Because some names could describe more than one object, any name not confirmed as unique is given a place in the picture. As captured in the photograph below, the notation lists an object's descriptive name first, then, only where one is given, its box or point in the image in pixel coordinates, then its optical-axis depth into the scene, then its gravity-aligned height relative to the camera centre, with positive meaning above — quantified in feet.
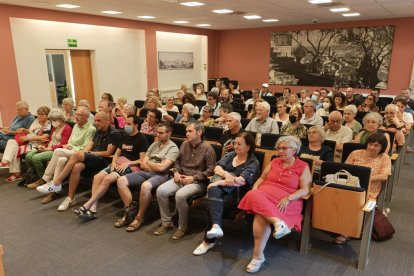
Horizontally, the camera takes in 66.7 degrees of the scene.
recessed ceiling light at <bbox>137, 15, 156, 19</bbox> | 28.55 +4.42
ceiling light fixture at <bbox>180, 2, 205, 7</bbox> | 21.91 +4.29
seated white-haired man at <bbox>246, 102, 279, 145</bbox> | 14.14 -2.52
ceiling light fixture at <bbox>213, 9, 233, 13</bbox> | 25.87 +4.41
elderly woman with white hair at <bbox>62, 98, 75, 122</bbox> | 17.61 -2.40
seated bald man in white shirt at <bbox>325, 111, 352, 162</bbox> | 12.72 -2.63
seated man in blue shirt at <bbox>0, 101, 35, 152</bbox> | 15.89 -2.95
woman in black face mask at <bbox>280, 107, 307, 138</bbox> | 13.18 -2.54
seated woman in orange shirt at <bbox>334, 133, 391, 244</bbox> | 9.57 -2.97
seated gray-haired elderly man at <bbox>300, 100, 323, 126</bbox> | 15.43 -2.44
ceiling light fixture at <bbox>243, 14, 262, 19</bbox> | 29.01 +4.50
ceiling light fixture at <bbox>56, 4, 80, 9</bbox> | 22.71 +4.30
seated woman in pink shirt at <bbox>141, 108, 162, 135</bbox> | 13.83 -2.28
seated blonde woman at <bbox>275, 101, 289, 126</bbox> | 16.57 -2.44
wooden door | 28.87 -0.74
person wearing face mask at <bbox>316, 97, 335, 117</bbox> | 18.95 -2.43
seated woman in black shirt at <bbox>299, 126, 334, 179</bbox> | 10.93 -2.86
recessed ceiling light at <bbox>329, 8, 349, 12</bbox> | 25.55 +4.50
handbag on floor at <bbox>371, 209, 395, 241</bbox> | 9.64 -4.90
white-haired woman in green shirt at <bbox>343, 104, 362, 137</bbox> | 14.35 -2.44
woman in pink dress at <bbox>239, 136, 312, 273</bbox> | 8.45 -3.58
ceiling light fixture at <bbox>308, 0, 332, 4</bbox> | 22.00 +4.43
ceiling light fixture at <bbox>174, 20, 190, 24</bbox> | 33.20 +4.52
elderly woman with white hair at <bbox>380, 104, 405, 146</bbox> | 13.31 -2.55
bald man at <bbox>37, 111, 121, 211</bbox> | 12.42 -3.64
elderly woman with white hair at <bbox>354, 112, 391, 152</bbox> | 12.03 -2.16
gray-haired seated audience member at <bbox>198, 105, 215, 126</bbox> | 16.74 -2.57
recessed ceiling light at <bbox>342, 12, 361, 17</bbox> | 28.34 +4.56
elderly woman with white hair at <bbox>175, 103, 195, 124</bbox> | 17.49 -2.62
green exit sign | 27.19 +1.98
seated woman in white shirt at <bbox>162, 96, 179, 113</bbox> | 19.99 -2.58
